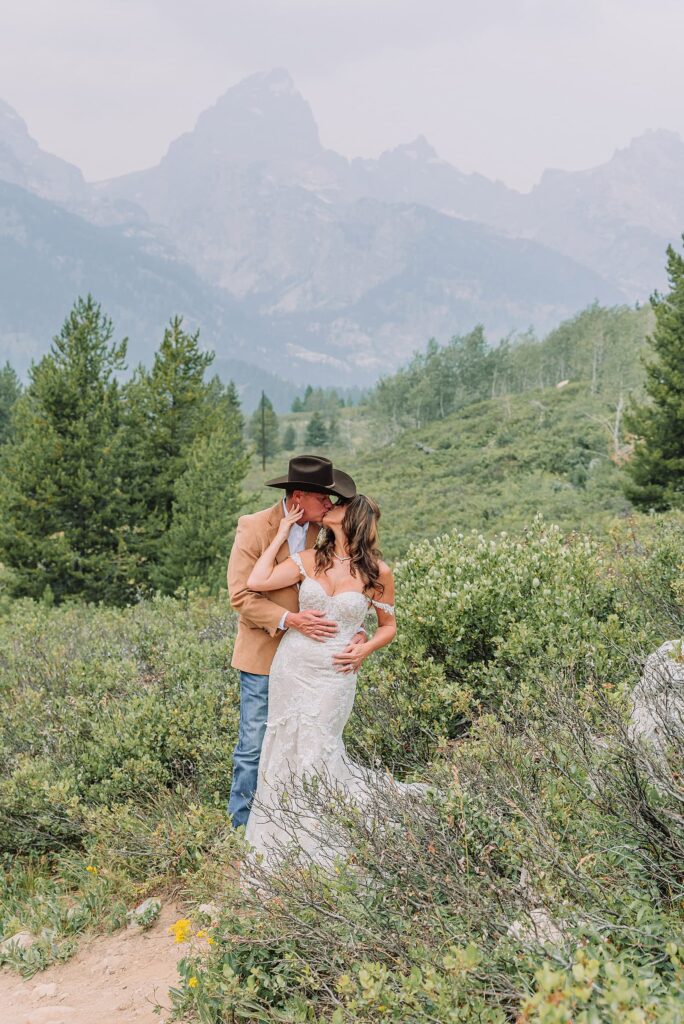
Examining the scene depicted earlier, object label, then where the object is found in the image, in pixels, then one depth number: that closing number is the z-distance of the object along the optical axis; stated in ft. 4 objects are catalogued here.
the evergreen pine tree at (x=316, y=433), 335.32
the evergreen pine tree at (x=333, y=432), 345.31
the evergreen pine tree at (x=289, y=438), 375.66
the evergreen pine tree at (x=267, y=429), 311.47
